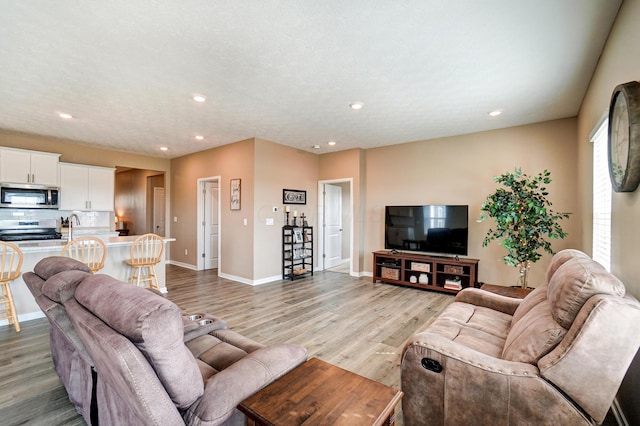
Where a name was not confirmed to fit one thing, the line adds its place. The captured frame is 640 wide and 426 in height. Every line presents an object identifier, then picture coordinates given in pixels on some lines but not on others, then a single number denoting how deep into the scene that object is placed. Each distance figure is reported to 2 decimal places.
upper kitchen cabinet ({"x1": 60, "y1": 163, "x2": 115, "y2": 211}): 5.38
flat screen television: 4.67
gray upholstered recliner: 0.95
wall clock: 1.55
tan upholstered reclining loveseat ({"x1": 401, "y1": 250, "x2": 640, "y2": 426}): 1.11
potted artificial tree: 3.44
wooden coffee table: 0.99
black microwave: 4.79
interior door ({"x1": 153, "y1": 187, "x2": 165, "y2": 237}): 7.63
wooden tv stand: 4.52
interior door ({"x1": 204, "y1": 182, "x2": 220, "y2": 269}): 6.53
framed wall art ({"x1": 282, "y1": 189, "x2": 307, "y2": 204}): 5.73
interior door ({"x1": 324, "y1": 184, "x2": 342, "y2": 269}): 6.71
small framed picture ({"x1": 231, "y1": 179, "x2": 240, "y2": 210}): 5.41
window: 2.47
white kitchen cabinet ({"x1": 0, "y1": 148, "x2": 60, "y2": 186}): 4.67
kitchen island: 3.40
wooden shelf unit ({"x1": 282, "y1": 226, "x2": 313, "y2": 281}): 5.65
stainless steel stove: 4.99
